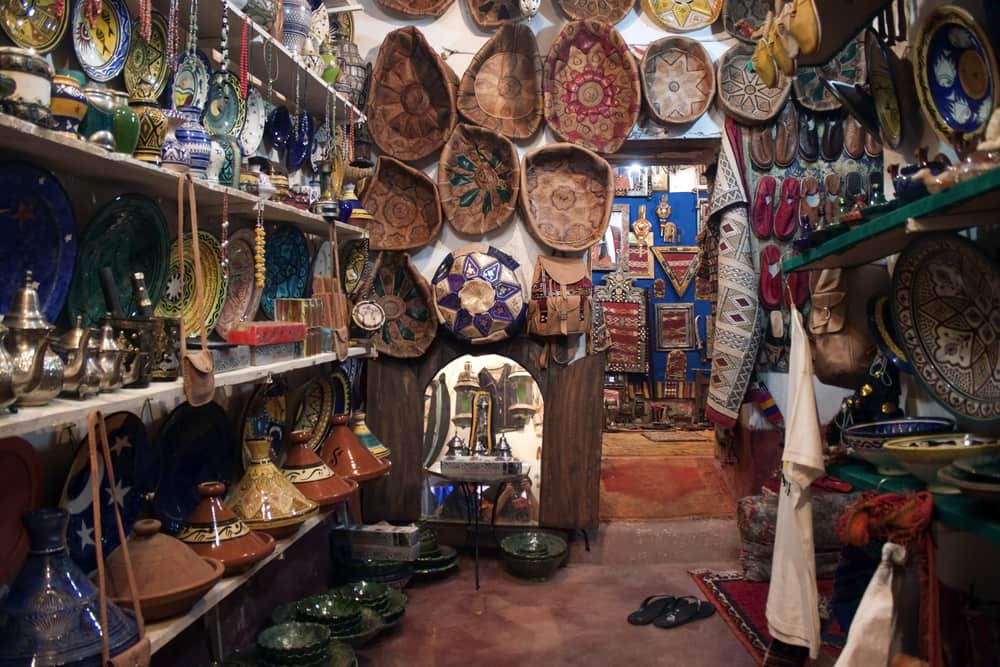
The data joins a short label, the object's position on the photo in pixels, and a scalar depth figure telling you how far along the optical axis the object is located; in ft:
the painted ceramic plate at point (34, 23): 5.29
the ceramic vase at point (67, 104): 4.91
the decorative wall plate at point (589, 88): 12.80
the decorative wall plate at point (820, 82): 12.89
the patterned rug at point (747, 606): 8.68
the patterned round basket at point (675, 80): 12.86
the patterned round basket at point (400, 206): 12.80
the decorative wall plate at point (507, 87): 12.80
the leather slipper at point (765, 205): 13.12
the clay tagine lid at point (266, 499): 7.59
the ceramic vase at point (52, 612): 4.53
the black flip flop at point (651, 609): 10.27
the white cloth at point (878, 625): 4.70
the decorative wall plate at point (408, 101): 12.78
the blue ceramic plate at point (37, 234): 5.32
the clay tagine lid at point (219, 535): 6.63
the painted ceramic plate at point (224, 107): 8.14
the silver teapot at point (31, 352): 4.39
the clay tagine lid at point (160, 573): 5.57
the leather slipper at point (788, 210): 12.96
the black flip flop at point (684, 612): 10.17
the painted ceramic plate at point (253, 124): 8.91
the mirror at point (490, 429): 12.64
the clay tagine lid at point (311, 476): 8.54
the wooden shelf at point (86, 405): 4.24
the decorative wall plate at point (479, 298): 12.35
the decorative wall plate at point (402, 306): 12.71
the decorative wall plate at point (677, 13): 12.98
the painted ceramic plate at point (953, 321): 5.11
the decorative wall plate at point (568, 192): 12.76
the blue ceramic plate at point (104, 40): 6.02
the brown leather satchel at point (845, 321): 6.63
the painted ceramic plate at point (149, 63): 6.73
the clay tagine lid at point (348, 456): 9.77
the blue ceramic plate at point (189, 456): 7.23
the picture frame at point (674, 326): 24.18
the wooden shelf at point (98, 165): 4.69
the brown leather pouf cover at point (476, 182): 12.80
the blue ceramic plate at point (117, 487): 5.91
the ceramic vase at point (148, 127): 5.81
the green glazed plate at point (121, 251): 6.08
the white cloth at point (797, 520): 6.29
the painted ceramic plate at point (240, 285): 8.50
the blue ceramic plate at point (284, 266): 9.62
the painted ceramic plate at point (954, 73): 4.95
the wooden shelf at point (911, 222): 4.08
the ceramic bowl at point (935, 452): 4.70
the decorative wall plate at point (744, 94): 12.84
